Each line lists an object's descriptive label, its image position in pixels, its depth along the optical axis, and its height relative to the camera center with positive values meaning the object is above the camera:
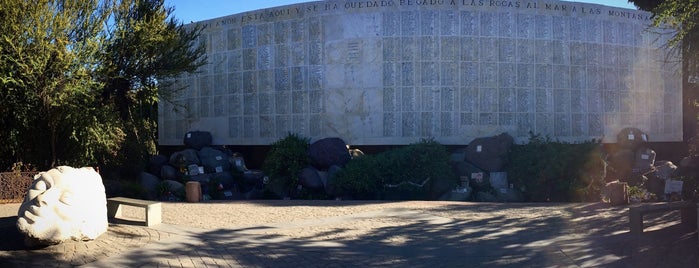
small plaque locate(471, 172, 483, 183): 16.29 -1.30
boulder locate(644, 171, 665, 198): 15.04 -1.54
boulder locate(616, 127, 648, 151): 18.86 -0.24
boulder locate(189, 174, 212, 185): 17.45 -1.33
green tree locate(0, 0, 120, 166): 12.84 +1.55
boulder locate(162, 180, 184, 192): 16.29 -1.47
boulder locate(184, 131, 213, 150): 20.05 -0.08
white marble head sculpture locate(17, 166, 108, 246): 7.35 -0.98
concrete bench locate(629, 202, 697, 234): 8.35 -1.26
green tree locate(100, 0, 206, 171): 15.22 +2.30
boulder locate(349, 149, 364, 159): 17.10 -0.58
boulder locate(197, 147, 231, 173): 18.47 -0.80
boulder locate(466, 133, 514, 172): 16.58 -0.58
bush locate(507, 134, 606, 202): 15.44 -1.12
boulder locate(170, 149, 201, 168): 18.42 -0.73
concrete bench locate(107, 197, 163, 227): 9.48 -1.29
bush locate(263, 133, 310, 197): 16.56 -0.92
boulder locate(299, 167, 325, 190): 16.17 -1.32
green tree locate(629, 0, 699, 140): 9.51 +1.97
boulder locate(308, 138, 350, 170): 16.67 -0.57
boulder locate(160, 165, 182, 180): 17.88 -1.18
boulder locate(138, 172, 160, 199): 15.92 -1.41
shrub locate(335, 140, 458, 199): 15.61 -1.19
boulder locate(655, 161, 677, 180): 16.00 -1.18
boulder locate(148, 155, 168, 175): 18.56 -0.88
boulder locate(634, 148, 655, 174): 17.64 -0.96
